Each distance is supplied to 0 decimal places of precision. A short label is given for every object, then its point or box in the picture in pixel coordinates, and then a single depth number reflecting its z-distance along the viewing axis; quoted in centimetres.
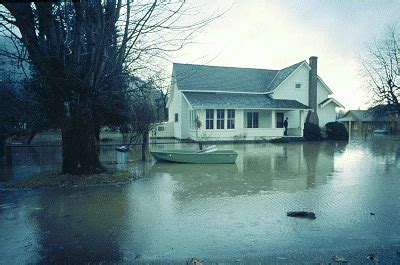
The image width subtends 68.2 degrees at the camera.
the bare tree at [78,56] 916
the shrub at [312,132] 2915
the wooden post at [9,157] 1512
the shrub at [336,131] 3047
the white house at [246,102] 2708
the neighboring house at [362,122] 6425
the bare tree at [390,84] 3738
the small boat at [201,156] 1404
